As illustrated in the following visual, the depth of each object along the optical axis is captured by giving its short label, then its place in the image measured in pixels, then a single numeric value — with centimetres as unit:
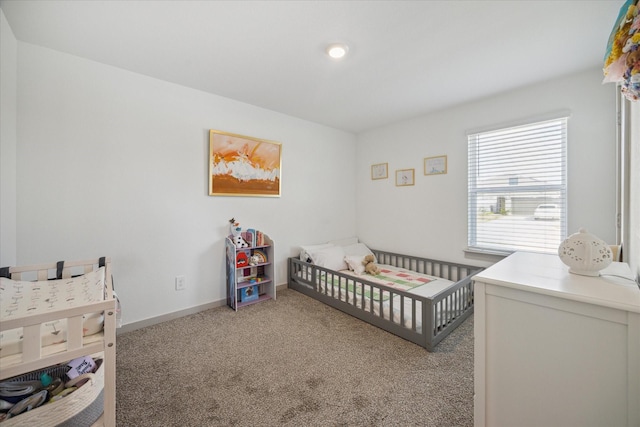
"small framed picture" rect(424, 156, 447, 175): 304
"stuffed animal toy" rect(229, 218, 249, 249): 265
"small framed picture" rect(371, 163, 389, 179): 366
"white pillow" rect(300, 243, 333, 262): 317
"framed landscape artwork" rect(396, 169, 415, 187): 335
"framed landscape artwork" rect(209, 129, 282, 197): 261
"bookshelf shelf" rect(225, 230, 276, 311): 259
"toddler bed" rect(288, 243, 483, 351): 198
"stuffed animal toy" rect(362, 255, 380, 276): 309
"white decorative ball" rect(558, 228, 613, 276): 96
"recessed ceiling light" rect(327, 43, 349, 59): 177
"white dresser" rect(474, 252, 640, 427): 76
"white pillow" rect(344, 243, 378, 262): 354
